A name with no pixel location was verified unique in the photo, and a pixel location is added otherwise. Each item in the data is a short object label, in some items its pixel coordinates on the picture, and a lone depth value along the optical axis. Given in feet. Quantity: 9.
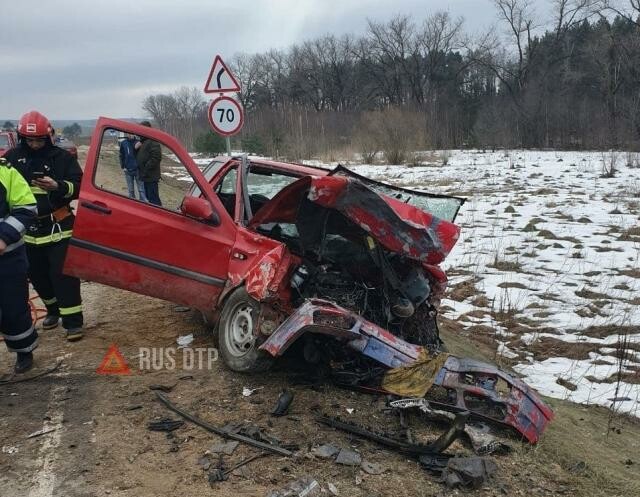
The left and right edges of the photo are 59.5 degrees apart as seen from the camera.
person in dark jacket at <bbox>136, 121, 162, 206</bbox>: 30.66
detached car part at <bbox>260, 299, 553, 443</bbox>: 11.18
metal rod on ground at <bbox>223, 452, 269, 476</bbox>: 9.69
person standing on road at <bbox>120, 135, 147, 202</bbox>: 31.76
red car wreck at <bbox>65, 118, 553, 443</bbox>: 11.84
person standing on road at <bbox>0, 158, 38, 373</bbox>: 12.55
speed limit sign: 26.43
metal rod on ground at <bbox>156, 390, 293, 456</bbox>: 10.30
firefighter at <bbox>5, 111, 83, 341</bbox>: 14.66
